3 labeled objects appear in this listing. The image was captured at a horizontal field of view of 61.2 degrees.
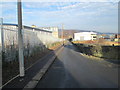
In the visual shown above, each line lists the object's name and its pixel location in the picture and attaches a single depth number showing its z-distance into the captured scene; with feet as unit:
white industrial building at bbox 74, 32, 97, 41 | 267.49
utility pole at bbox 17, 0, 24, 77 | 15.16
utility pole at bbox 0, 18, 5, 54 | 17.32
